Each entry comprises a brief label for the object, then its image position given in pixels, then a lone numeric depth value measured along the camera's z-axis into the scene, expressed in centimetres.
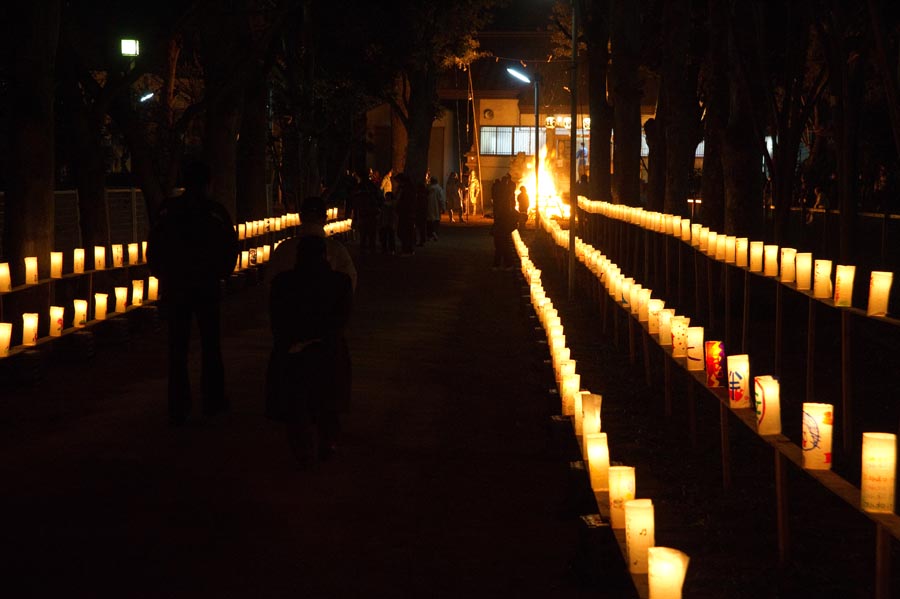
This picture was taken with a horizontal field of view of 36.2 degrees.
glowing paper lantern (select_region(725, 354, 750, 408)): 790
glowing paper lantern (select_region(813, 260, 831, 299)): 1075
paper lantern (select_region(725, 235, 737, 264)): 1413
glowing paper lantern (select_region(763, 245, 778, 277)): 1263
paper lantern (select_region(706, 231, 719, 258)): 1490
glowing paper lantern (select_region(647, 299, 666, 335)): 1137
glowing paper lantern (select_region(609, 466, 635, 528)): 652
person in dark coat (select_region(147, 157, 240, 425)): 1041
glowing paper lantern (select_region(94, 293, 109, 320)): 1542
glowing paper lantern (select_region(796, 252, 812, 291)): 1127
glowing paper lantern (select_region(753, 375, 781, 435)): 714
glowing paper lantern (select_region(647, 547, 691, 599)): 500
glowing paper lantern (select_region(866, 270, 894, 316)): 959
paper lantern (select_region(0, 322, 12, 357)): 1217
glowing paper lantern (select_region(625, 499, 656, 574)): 582
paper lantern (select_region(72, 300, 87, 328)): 1485
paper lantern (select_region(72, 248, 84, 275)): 1608
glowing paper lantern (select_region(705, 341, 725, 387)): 876
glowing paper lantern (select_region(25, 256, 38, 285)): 1457
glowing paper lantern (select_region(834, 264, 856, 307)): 1019
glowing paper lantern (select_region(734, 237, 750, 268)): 1357
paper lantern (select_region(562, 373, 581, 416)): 978
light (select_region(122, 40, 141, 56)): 2878
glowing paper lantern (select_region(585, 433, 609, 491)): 721
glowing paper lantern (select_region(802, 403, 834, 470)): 633
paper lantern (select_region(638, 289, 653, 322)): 1226
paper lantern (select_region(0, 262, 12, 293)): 1334
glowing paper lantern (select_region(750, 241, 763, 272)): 1303
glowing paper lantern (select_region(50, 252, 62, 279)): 1534
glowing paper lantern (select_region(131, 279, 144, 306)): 1684
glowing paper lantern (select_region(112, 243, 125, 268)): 1731
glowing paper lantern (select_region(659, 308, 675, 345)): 1071
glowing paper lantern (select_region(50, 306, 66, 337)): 1402
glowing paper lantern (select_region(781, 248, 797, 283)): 1197
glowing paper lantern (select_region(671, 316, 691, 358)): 992
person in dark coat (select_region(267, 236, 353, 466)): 894
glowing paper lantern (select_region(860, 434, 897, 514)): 557
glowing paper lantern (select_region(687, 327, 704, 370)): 945
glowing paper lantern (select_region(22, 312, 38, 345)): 1288
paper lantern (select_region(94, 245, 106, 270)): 1673
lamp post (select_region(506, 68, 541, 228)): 3841
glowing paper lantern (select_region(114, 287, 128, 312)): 1620
